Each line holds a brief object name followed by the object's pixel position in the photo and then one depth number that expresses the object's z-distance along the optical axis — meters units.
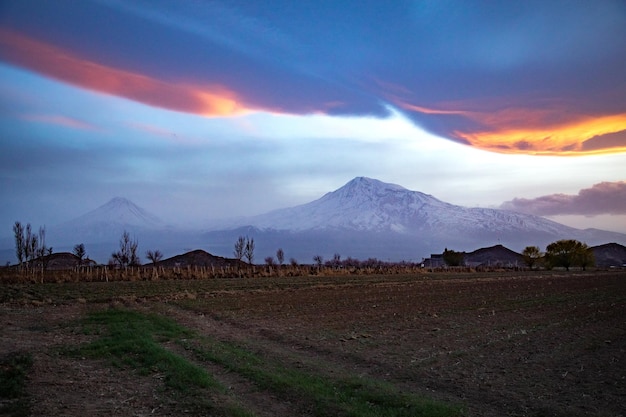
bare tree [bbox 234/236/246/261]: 95.56
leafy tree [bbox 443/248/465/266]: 131.88
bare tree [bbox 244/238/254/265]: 94.93
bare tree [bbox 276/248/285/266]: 98.91
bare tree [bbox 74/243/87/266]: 74.12
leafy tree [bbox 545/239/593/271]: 108.38
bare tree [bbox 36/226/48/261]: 59.87
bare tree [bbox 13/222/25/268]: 57.78
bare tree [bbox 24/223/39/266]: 57.71
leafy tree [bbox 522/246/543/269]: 114.69
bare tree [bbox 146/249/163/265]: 91.88
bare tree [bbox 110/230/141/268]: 77.00
